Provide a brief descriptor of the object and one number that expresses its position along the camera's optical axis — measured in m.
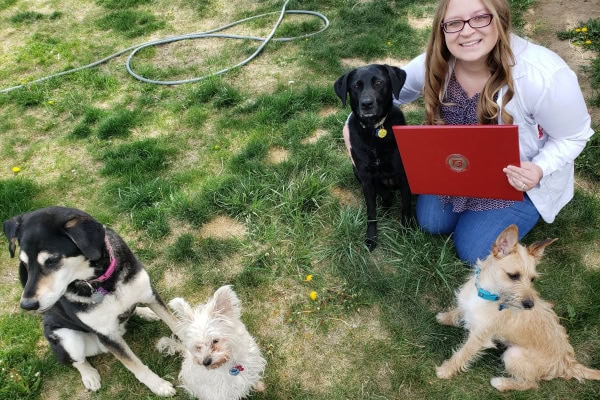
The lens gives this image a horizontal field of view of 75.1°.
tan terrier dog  2.19
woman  2.44
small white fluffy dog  2.21
